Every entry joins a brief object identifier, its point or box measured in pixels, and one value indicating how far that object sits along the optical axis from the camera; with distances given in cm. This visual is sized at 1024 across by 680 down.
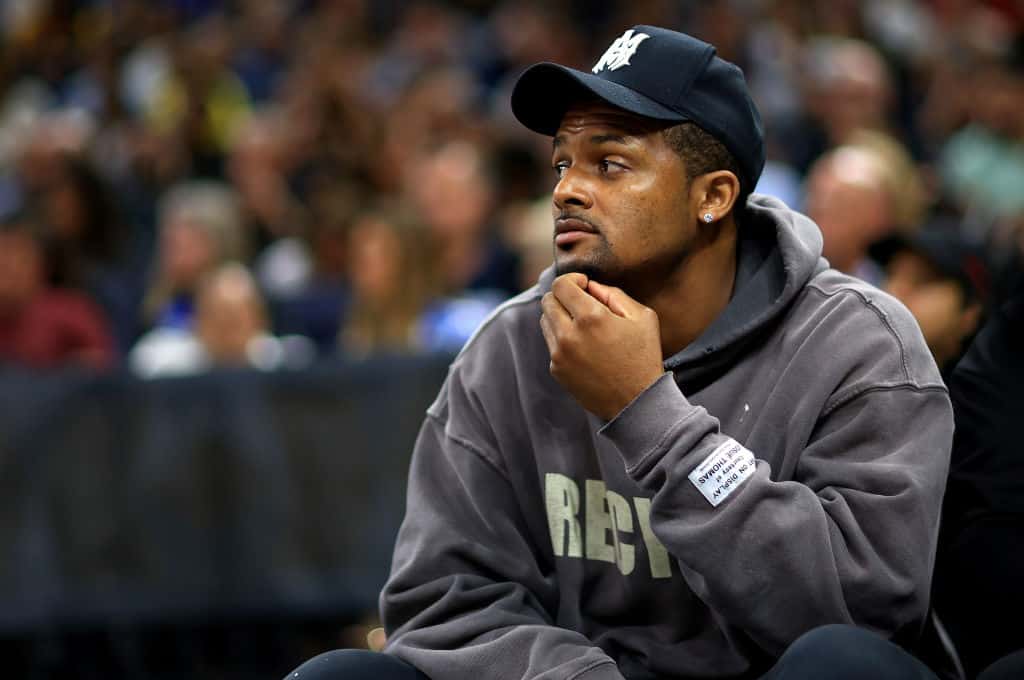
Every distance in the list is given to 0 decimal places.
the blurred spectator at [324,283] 1402
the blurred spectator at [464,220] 1386
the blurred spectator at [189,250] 1434
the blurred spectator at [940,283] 823
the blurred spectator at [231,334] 1260
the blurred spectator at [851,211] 1166
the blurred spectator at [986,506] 534
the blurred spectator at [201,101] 1925
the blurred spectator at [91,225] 1590
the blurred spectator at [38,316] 1324
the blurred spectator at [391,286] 1241
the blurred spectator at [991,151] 1616
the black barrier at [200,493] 1123
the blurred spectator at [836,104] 1584
